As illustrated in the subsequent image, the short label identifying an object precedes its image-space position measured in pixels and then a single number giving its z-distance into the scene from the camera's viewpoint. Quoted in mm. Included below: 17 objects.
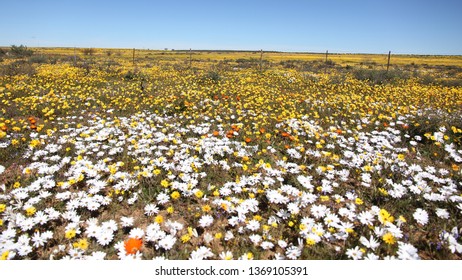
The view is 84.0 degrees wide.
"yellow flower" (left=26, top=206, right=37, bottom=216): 3148
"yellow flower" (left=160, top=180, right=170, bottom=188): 3809
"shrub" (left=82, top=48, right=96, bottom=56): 53250
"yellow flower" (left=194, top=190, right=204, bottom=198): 3607
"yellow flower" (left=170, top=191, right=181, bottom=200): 3561
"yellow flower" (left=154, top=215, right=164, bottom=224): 3096
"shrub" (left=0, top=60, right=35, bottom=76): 15133
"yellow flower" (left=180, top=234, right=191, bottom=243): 2850
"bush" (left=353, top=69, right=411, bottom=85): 16141
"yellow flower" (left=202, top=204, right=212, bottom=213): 3262
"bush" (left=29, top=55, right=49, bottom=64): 26016
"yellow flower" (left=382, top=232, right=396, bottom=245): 2738
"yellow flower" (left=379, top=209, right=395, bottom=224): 3006
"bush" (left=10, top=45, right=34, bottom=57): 35656
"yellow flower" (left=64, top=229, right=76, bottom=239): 2806
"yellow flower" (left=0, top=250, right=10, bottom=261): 2480
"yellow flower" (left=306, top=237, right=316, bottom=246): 2774
